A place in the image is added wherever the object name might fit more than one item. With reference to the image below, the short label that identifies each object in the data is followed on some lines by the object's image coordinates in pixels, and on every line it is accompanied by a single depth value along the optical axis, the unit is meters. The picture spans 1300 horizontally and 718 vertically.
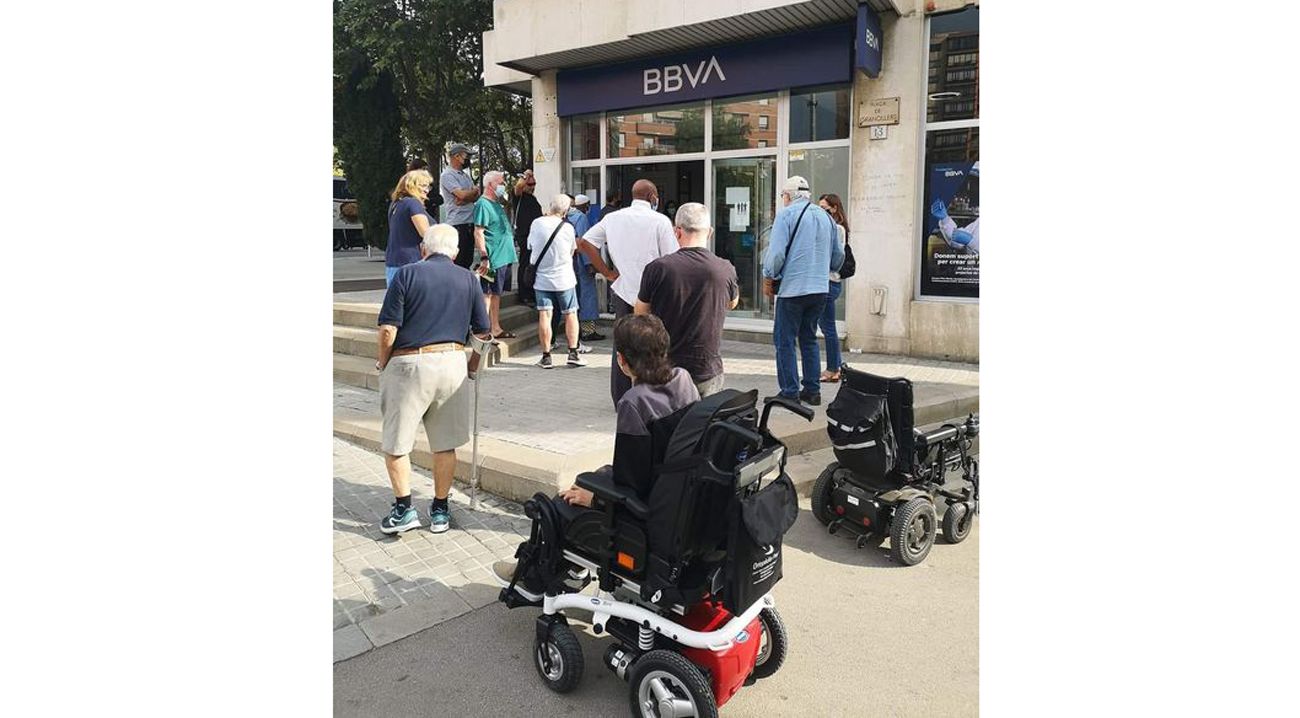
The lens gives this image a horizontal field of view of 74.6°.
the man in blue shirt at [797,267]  6.68
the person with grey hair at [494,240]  8.66
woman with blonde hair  6.18
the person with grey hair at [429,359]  4.54
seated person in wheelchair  3.25
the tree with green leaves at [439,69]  18.47
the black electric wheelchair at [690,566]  2.89
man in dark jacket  10.24
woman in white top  8.61
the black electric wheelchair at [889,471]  4.58
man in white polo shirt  6.11
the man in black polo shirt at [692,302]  4.71
